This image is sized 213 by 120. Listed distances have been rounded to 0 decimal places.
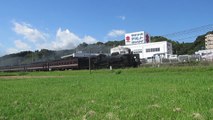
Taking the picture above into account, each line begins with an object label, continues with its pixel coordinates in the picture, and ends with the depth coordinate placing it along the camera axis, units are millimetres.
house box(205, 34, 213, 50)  83490
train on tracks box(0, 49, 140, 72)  29896
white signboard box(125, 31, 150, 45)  69237
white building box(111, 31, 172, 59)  61084
